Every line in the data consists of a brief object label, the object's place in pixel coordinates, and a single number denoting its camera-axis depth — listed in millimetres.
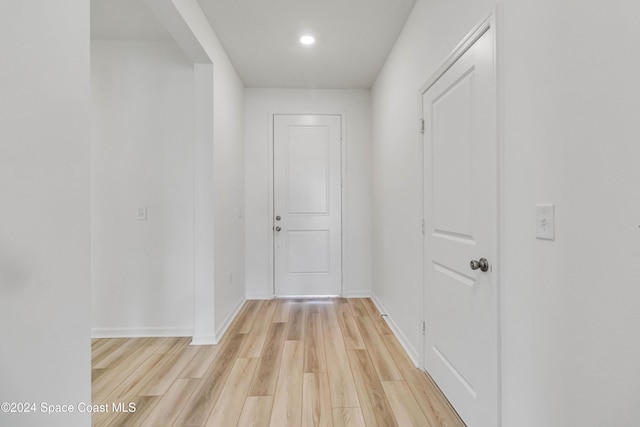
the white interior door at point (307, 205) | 3758
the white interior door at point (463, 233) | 1248
